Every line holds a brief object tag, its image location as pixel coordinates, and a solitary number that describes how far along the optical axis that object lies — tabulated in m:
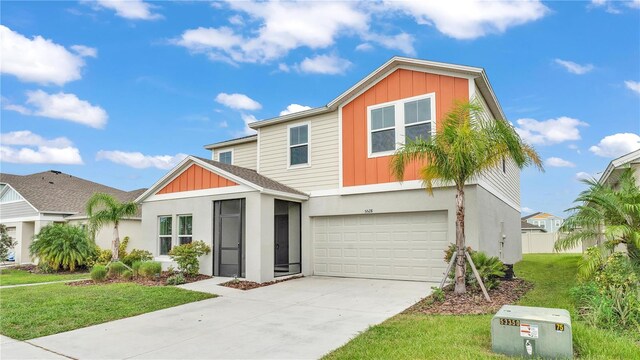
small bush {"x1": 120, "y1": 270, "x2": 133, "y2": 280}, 13.33
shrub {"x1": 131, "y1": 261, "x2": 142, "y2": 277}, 13.23
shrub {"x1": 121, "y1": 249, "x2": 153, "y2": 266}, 14.66
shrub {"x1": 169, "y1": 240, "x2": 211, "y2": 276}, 12.87
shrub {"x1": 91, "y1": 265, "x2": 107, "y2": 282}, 13.28
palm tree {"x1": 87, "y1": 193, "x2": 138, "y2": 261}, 15.32
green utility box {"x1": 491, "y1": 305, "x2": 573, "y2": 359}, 4.75
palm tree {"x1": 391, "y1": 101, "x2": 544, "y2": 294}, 8.55
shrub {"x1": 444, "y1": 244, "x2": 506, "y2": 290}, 9.11
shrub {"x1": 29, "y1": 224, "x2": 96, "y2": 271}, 17.80
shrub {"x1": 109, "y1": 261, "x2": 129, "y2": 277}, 13.74
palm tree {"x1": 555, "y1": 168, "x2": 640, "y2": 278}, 8.25
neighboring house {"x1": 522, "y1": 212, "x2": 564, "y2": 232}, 52.94
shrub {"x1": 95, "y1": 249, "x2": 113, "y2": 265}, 17.74
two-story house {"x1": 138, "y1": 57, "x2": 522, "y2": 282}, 11.91
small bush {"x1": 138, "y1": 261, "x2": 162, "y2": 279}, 12.94
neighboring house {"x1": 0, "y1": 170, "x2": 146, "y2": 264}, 22.16
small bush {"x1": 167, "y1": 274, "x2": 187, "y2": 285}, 11.91
